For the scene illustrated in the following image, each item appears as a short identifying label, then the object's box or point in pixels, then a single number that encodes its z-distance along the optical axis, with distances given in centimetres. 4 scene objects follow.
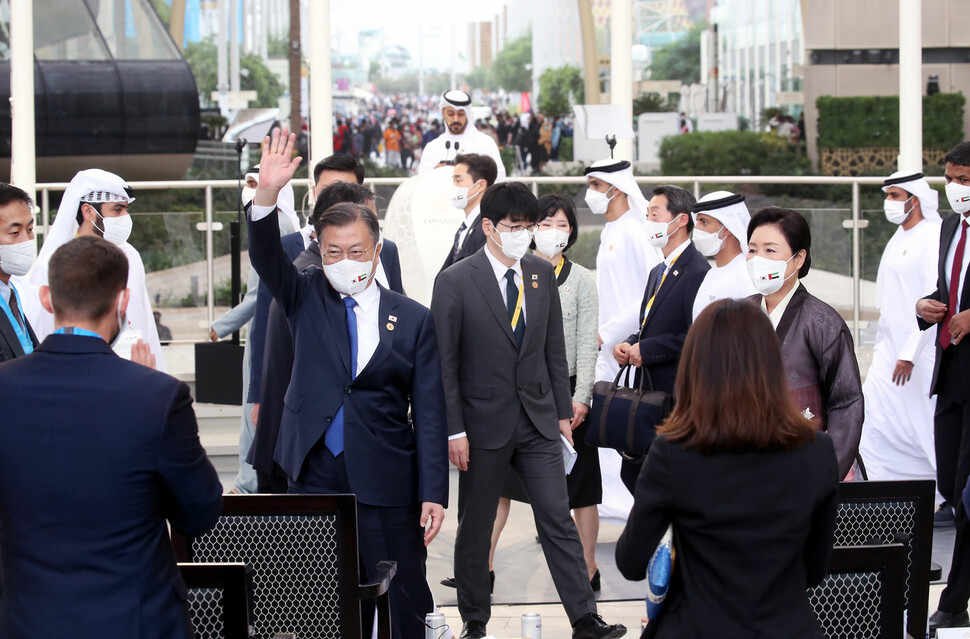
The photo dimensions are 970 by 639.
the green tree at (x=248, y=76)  6394
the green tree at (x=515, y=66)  14512
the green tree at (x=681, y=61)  10038
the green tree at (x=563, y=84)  7562
